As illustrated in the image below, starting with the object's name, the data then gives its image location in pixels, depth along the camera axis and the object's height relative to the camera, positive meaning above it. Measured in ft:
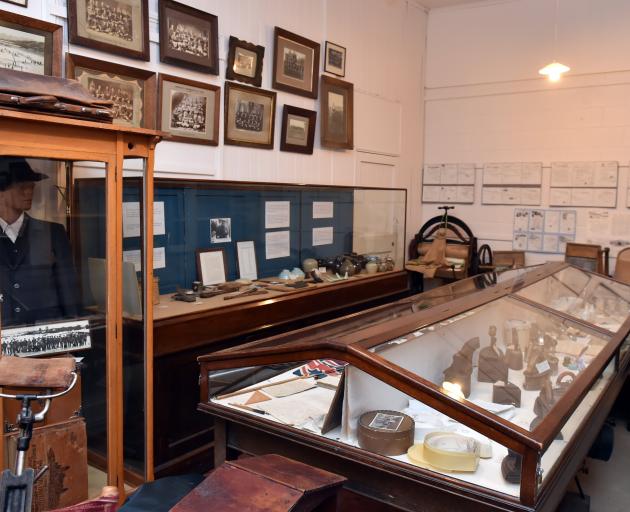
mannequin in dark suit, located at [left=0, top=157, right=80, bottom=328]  7.78 -0.90
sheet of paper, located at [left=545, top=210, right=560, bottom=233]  23.48 -0.48
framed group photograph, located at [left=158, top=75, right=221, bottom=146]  13.92 +2.19
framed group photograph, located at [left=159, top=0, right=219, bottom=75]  13.79 +3.91
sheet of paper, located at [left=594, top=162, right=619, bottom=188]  22.22 +1.35
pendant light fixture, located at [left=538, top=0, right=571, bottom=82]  19.49 +4.57
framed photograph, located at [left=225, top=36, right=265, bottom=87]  15.67 +3.76
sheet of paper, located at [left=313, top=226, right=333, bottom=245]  17.61 -0.98
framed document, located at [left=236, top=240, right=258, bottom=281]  15.34 -1.53
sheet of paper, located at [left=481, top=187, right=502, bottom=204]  24.70 +0.51
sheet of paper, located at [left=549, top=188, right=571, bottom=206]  23.22 +0.48
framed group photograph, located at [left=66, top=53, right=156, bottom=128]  11.93 +2.39
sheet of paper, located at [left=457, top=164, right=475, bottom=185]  25.29 +1.39
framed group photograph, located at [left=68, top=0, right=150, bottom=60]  11.76 +3.57
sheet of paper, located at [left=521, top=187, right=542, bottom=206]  23.85 +0.50
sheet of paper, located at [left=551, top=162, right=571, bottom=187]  23.18 +1.37
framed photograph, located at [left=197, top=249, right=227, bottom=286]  14.15 -1.59
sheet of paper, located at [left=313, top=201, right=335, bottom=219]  17.56 -0.18
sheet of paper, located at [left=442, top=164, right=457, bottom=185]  25.68 +1.39
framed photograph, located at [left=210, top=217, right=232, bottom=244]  14.44 -0.72
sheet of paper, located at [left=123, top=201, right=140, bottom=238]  8.96 -0.32
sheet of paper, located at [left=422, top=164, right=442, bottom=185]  26.07 +1.37
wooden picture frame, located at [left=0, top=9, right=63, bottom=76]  10.61 +2.88
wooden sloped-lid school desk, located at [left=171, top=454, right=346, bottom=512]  4.67 -2.37
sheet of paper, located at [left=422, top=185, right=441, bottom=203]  26.14 +0.52
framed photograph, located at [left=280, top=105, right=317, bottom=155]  17.94 +2.26
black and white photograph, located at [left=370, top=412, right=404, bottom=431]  6.39 -2.37
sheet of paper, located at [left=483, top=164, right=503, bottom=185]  24.66 +1.38
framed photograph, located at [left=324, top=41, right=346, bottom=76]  19.56 +4.80
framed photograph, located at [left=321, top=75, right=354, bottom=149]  19.53 +3.04
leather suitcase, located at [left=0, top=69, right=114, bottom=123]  7.34 +1.28
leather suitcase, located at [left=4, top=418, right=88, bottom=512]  8.02 -3.65
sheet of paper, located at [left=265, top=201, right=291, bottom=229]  15.94 -0.33
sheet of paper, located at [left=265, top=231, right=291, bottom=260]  16.08 -1.16
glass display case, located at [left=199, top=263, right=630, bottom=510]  5.58 -2.19
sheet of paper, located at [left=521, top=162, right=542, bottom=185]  23.76 +1.41
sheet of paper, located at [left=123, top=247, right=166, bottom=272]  9.02 -0.90
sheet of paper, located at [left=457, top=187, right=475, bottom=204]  25.32 +0.50
